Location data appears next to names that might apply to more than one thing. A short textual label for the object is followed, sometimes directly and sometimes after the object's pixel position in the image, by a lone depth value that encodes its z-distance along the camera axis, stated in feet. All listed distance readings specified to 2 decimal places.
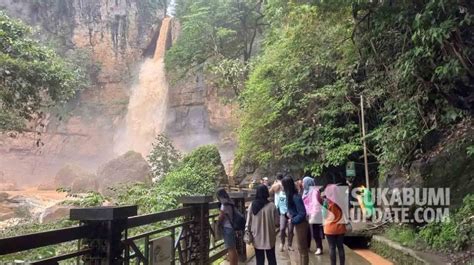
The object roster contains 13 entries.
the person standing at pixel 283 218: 25.73
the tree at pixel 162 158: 69.05
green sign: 43.39
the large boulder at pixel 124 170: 77.20
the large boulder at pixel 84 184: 81.00
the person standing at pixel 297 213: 19.51
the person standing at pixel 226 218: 18.01
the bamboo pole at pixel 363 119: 40.02
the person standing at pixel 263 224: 17.56
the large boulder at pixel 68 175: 86.02
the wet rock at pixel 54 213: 55.20
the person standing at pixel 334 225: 20.21
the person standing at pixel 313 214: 24.13
